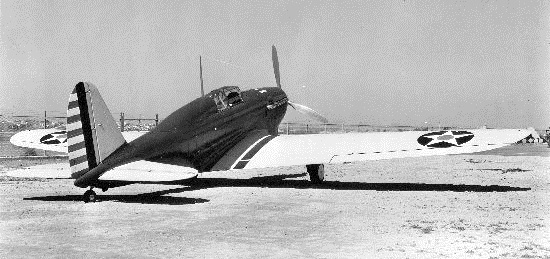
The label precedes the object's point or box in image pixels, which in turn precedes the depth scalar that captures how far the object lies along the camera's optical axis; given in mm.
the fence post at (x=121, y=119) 30653
